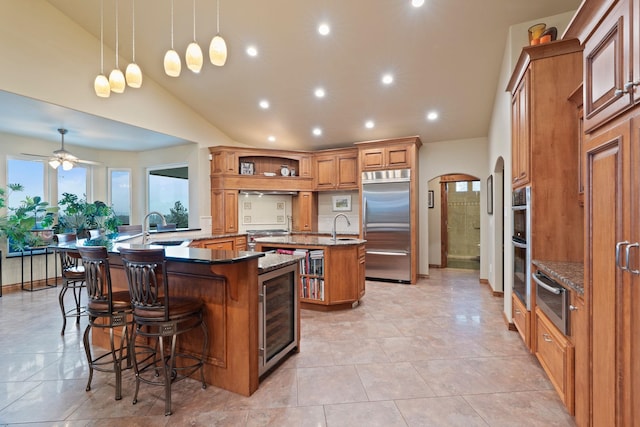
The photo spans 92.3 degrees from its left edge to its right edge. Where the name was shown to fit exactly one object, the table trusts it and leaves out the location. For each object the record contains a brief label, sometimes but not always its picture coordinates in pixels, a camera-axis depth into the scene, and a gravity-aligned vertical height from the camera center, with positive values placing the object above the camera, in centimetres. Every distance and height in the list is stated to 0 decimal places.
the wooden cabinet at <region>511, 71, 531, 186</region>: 269 +74
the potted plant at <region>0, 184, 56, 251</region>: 474 -12
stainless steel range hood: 652 +45
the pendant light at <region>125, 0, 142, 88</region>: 268 +122
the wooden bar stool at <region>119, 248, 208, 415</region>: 196 -63
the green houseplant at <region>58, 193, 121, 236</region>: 568 -3
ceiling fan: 484 +88
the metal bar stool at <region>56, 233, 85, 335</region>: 328 -61
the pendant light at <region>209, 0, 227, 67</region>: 232 +124
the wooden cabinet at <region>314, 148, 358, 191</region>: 629 +92
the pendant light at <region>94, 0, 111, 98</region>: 279 +117
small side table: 516 -95
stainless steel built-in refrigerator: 556 -21
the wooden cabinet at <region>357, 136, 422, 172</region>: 557 +111
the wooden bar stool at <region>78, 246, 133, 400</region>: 220 -61
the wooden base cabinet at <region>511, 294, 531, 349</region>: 263 -100
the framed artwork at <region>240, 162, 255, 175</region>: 653 +95
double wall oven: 267 -29
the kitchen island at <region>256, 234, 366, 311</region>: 403 -77
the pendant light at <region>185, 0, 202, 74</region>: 236 +121
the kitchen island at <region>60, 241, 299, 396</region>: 216 -68
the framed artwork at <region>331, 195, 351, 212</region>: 666 +22
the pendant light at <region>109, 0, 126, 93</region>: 279 +122
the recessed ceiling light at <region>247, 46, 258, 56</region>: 430 +230
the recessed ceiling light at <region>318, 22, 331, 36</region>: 379 +231
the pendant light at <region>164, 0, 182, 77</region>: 251 +124
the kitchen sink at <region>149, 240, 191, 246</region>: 435 -42
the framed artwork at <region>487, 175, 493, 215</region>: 509 +29
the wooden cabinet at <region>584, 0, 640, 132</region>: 120 +63
